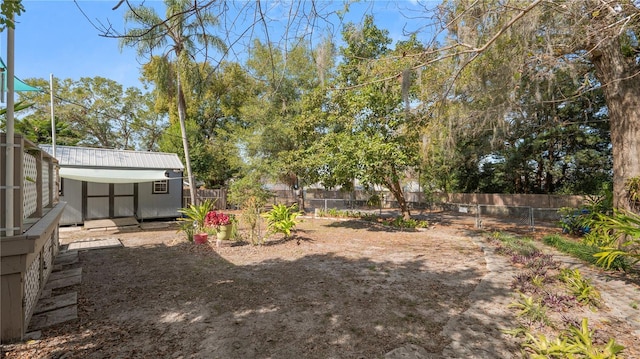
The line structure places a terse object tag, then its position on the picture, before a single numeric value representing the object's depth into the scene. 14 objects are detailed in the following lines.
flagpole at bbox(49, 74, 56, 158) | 10.77
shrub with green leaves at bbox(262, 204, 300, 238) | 8.38
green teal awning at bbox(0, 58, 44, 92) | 6.05
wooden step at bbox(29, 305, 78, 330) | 3.27
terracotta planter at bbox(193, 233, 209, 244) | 7.79
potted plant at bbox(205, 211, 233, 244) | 7.68
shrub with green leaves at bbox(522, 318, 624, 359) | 2.51
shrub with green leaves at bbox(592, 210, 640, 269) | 4.44
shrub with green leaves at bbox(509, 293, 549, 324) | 3.28
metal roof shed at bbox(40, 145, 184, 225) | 10.95
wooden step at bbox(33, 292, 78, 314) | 3.66
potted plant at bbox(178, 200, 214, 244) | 8.20
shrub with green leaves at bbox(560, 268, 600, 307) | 3.75
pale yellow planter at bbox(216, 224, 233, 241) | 7.71
